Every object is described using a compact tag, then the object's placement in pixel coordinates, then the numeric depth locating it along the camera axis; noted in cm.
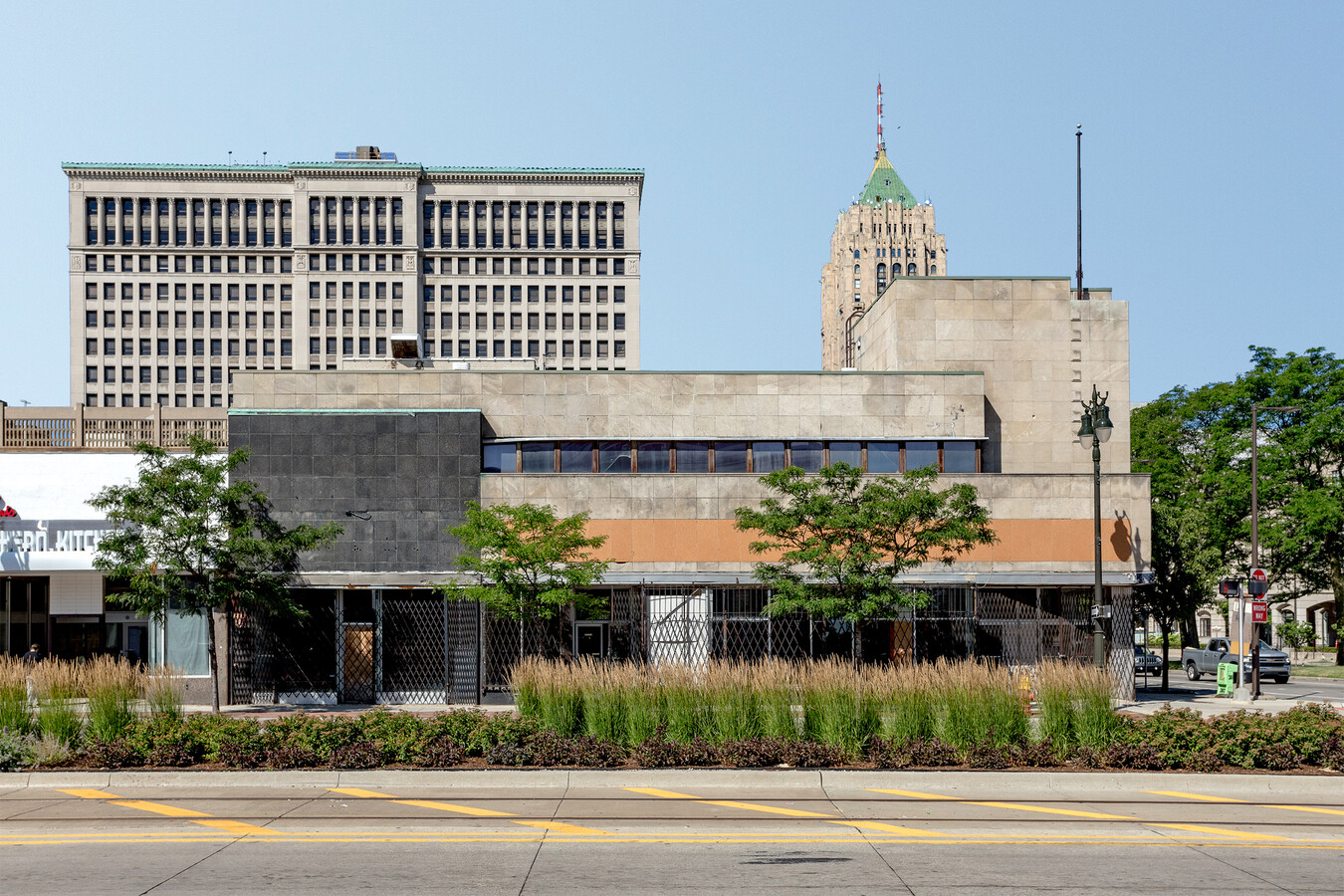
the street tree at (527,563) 2795
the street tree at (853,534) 2691
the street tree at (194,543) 2719
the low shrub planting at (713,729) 1691
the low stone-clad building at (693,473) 3066
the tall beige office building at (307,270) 13062
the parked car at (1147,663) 4386
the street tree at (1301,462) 5438
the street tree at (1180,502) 4056
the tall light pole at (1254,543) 3369
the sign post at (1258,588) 3225
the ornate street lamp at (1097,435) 2583
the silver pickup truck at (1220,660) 4519
